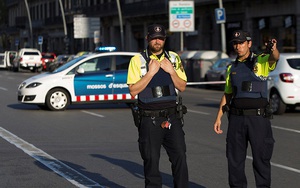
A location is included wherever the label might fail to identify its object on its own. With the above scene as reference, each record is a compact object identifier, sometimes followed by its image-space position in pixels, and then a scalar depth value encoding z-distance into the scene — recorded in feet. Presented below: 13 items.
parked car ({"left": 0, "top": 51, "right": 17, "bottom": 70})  219.84
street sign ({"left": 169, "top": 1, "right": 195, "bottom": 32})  127.34
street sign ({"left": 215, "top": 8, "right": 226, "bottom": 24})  117.08
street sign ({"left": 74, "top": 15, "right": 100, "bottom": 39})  200.80
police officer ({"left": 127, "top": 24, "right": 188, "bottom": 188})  22.75
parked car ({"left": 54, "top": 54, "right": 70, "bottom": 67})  172.25
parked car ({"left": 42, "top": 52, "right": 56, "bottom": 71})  196.17
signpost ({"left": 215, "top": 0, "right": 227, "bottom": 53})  117.08
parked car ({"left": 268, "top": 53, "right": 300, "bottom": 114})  59.16
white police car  65.92
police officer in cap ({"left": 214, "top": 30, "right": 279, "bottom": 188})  24.26
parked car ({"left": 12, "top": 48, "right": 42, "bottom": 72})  191.83
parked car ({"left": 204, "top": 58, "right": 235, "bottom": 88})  106.52
